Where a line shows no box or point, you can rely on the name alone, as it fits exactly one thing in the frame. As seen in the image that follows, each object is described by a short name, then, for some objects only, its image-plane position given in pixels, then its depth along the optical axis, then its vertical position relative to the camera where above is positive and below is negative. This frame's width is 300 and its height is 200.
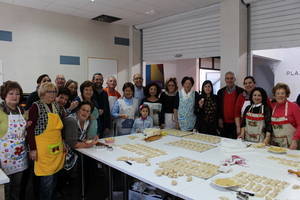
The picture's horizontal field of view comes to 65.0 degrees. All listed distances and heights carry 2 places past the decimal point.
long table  1.47 -0.62
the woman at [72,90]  2.99 +0.01
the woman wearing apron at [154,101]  3.41 -0.15
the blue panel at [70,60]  4.93 +0.66
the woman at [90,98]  2.73 -0.09
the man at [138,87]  3.72 +0.05
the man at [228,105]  3.43 -0.21
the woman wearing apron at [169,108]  3.52 -0.26
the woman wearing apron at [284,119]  2.56 -0.32
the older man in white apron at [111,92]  3.74 -0.02
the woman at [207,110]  3.35 -0.28
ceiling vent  4.99 +1.58
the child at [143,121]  3.18 -0.42
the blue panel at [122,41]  5.76 +1.24
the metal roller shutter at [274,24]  3.53 +1.06
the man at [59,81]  3.62 +0.15
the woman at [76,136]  2.36 -0.48
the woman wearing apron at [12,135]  2.04 -0.39
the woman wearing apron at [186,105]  3.38 -0.21
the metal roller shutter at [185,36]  4.51 +1.20
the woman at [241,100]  3.23 -0.13
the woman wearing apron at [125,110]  3.35 -0.28
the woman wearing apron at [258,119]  2.67 -0.33
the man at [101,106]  3.45 -0.22
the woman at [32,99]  2.96 -0.10
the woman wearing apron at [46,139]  2.11 -0.44
